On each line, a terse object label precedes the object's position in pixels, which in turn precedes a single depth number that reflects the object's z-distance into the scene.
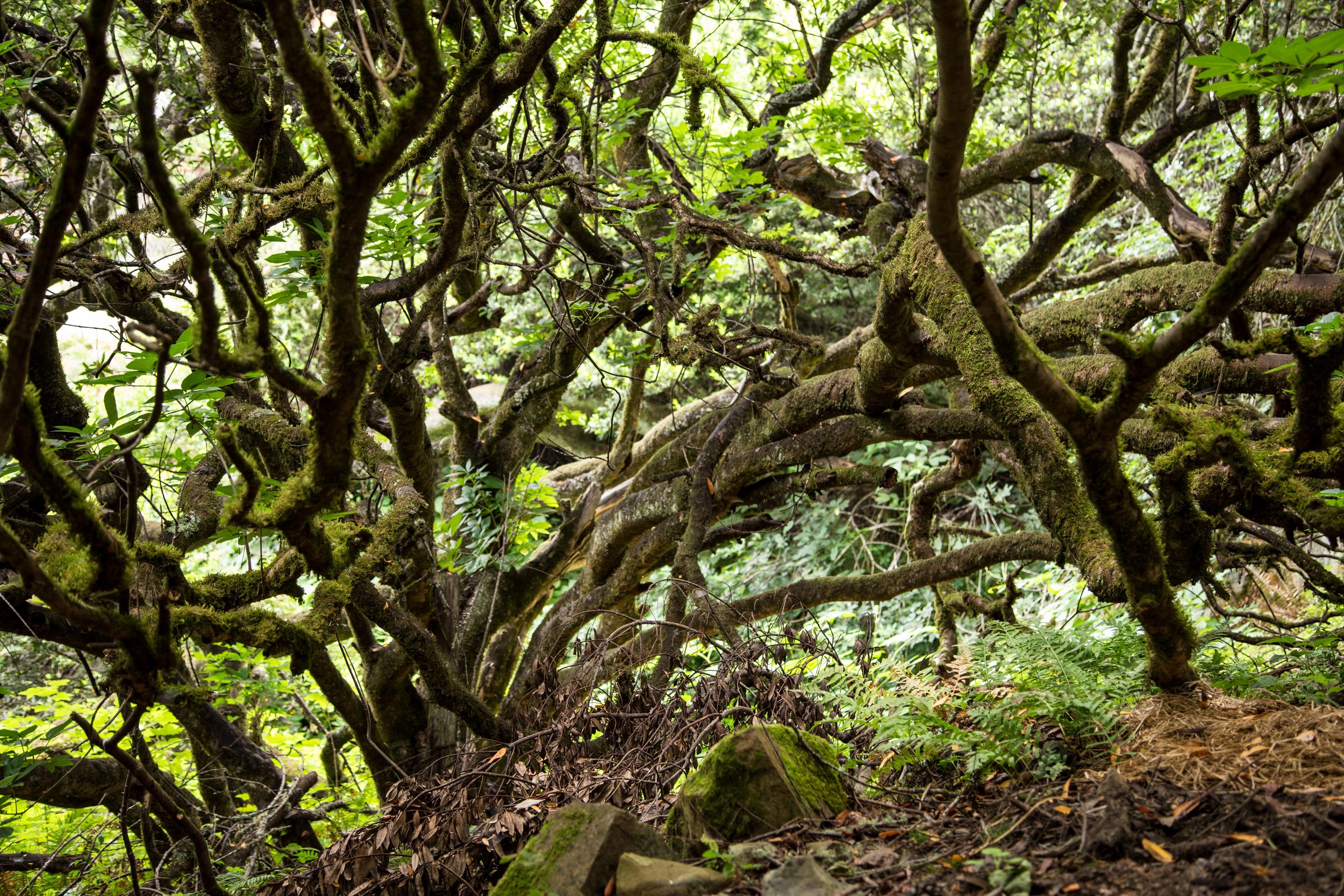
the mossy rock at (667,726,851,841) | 2.29
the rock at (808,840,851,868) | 2.04
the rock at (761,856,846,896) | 1.81
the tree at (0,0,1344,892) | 1.93
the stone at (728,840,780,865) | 2.06
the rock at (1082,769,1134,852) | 1.79
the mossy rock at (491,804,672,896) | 2.00
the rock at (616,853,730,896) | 1.89
